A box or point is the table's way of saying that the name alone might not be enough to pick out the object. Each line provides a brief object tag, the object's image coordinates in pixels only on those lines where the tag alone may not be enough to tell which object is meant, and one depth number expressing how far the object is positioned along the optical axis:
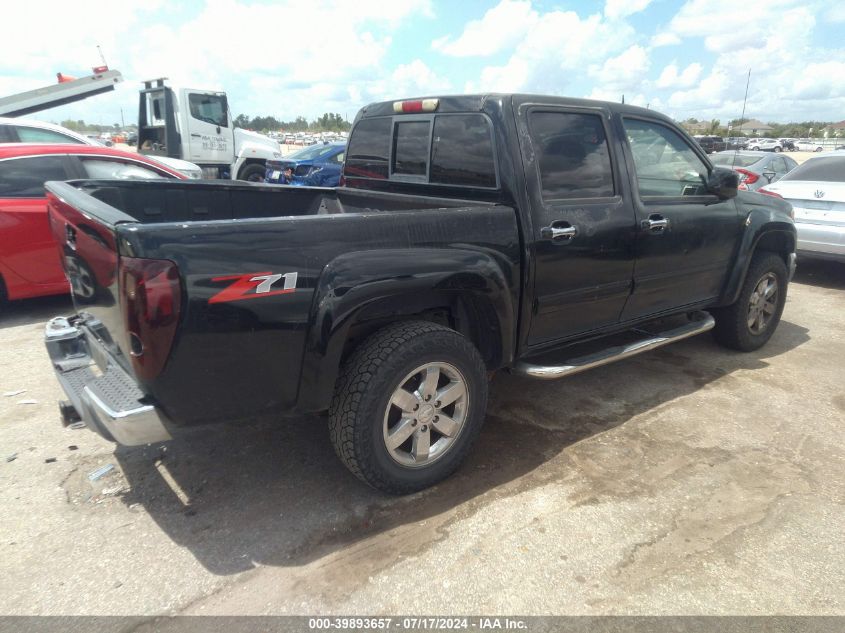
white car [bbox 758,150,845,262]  7.11
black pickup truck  2.31
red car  5.25
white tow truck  13.91
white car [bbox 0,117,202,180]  7.98
